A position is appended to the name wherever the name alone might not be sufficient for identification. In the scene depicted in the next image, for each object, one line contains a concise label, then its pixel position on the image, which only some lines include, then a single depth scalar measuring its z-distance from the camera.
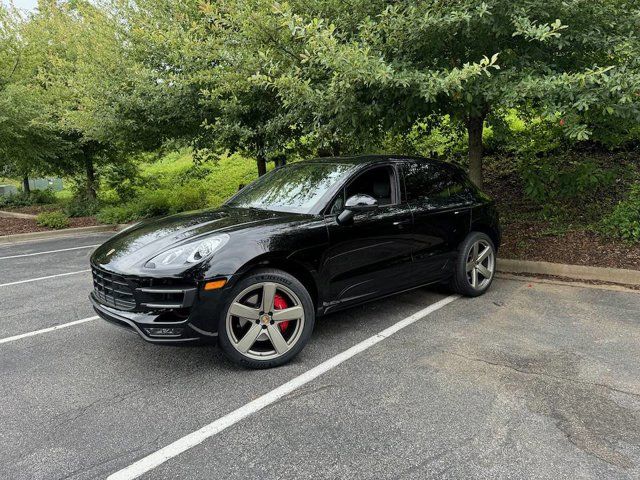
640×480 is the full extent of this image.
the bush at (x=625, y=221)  6.29
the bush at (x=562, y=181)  7.20
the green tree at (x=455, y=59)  4.85
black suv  3.21
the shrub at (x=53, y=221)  12.36
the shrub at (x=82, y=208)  14.27
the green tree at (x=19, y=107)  11.96
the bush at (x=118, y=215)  12.93
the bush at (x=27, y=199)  18.30
